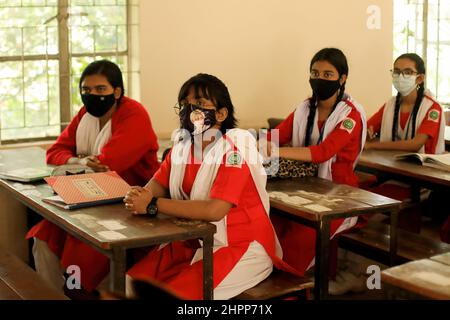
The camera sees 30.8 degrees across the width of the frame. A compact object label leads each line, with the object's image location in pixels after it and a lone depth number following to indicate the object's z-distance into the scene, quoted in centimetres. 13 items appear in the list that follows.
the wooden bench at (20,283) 298
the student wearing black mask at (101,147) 405
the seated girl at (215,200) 318
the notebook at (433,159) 426
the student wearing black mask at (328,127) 417
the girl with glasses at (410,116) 495
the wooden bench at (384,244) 380
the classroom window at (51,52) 500
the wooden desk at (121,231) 290
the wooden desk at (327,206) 340
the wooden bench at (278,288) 318
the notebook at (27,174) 389
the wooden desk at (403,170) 409
